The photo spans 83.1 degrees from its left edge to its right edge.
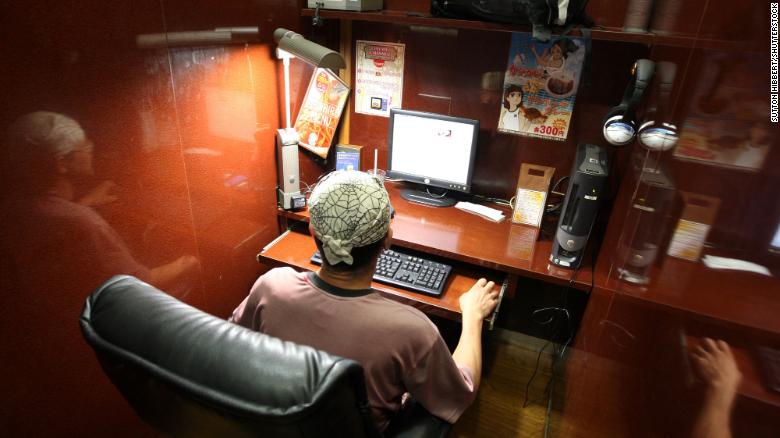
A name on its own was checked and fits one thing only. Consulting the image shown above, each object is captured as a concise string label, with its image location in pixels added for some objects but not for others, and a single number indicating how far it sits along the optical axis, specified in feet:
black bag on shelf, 4.51
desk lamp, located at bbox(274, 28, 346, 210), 4.87
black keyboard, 5.26
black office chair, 1.94
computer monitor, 6.31
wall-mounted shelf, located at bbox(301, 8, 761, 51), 3.74
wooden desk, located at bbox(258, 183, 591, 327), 5.18
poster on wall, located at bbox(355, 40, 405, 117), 6.73
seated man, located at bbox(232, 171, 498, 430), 3.24
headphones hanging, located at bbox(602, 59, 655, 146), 4.41
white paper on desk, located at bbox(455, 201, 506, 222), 6.38
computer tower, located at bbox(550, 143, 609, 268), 4.85
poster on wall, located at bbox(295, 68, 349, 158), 6.69
